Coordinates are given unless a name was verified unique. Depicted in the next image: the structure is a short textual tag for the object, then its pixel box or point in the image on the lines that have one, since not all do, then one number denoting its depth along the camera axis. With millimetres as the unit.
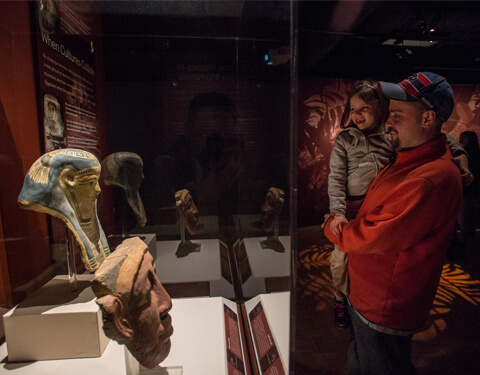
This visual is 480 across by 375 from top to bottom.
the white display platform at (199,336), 1261
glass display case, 1299
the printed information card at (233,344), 1254
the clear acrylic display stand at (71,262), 1518
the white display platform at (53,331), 1294
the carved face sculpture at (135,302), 826
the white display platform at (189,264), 1793
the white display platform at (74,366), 1235
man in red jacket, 821
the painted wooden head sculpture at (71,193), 1305
